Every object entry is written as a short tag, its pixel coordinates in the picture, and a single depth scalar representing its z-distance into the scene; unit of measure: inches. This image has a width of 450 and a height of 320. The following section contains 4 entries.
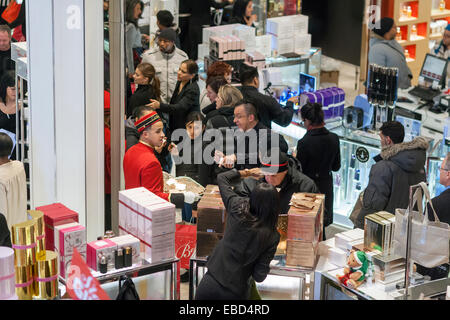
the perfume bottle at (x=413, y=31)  429.6
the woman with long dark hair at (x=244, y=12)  369.1
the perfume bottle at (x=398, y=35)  423.2
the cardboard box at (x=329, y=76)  412.2
